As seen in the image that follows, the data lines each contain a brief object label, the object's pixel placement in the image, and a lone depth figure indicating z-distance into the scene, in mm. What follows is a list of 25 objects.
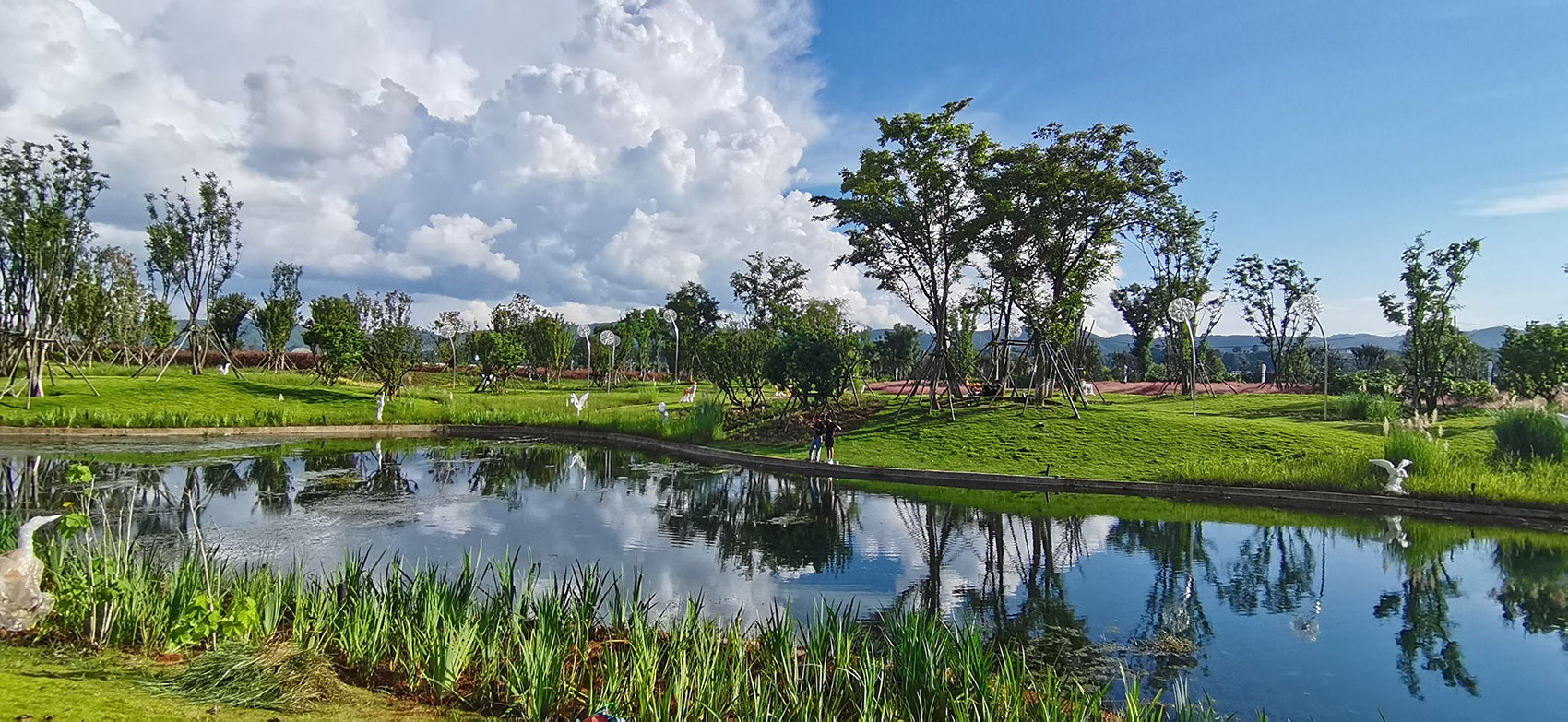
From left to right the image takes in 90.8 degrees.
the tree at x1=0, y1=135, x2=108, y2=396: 25125
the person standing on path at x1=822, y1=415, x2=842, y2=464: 19422
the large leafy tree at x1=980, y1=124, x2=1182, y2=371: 24391
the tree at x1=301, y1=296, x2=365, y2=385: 35188
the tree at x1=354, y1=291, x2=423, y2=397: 32844
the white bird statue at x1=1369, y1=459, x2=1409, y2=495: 14430
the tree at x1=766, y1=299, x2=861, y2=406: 23641
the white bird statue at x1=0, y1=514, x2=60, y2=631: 5445
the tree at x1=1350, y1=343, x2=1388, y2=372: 47281
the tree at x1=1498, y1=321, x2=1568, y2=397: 23484
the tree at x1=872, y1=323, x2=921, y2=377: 59062
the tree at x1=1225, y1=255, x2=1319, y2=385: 43531
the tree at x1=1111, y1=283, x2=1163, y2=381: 44875
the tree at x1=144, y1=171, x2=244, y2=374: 36594
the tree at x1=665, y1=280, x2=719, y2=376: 62188
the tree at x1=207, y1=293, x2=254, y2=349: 45812
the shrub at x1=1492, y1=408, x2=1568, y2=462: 15344
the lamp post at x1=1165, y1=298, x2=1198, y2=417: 29547
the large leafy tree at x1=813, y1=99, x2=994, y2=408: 25328
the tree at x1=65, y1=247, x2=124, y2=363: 31938
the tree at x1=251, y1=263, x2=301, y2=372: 42250
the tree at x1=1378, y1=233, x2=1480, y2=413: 25703
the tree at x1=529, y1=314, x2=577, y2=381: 44969
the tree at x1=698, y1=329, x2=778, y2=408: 26156
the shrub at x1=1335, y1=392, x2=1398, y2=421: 23516
